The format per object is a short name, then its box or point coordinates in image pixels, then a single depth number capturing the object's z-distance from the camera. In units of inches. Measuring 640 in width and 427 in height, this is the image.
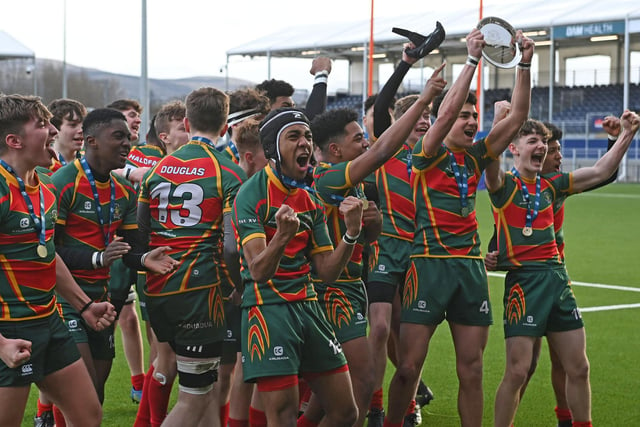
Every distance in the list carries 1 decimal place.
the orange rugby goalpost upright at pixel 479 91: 1053.5
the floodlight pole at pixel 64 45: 1635.3
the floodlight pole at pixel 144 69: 843.4
